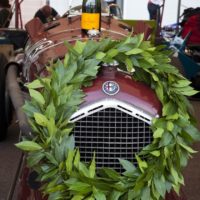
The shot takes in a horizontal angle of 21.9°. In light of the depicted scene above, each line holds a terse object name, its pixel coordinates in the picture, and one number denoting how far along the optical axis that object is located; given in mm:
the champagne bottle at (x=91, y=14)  2820
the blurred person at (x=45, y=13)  7785
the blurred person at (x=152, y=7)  10770
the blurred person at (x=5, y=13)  7859
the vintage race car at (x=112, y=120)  2203
